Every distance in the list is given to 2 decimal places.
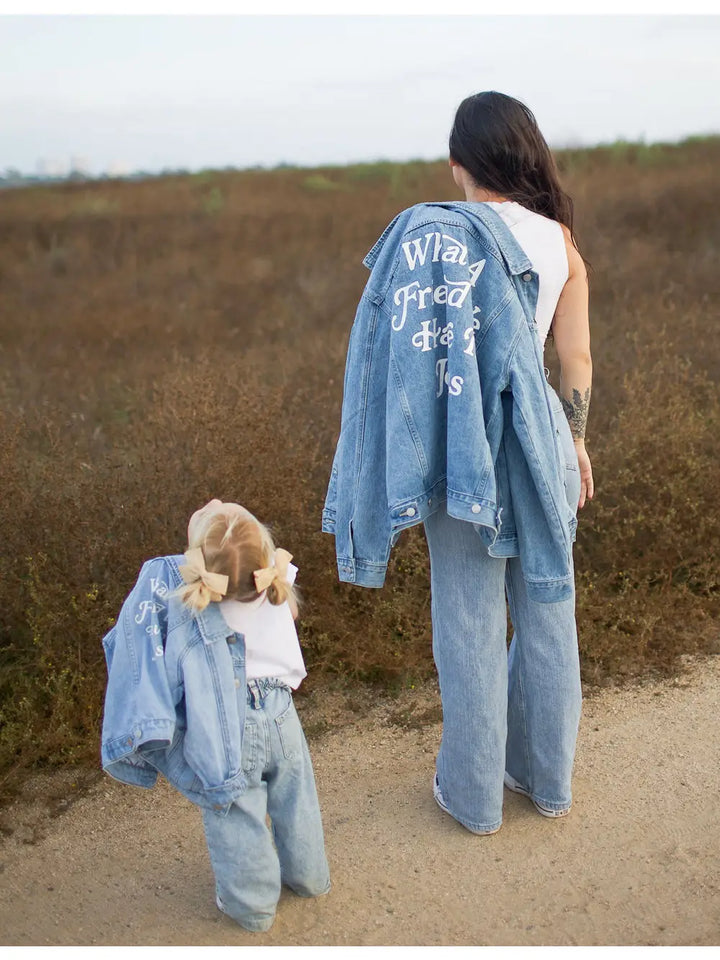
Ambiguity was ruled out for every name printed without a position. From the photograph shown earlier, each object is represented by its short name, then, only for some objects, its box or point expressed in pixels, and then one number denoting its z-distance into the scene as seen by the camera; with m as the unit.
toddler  2.36
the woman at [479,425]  2.49
